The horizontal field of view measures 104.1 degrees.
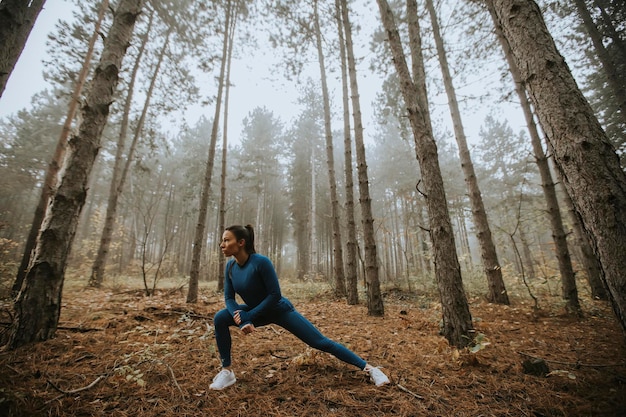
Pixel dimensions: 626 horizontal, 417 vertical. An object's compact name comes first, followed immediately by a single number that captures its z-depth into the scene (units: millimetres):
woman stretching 2492
